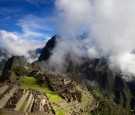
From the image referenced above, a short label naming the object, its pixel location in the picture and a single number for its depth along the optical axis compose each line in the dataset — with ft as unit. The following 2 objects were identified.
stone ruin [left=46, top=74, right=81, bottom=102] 235.21
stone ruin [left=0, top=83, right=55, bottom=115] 125.10
